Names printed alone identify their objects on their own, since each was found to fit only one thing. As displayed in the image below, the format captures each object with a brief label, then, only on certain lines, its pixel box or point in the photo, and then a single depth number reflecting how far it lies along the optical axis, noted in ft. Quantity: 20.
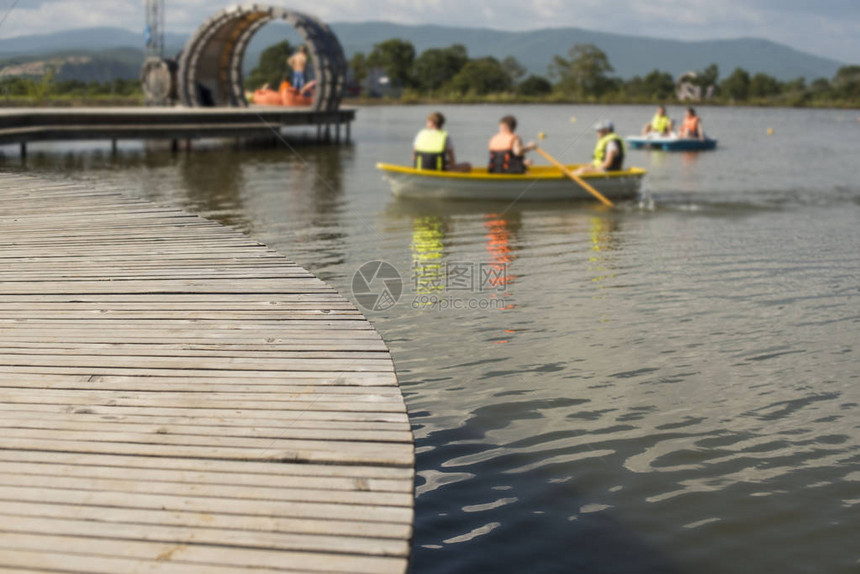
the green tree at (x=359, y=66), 283.18
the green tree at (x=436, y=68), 308.60
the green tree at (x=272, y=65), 267.80
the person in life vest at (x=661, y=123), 85.76
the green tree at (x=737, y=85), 263.29
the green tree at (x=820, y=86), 245.55
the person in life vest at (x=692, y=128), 82.89
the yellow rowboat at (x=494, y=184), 44.04
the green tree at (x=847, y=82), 234.38
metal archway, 79.41
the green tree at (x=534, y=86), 263.14
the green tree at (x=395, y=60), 299.17
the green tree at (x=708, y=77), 276.86
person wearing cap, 47.62
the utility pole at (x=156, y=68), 87.76
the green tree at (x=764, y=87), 258.16
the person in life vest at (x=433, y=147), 44.83
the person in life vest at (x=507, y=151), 44.98
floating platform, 63.10
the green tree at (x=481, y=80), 271.04
